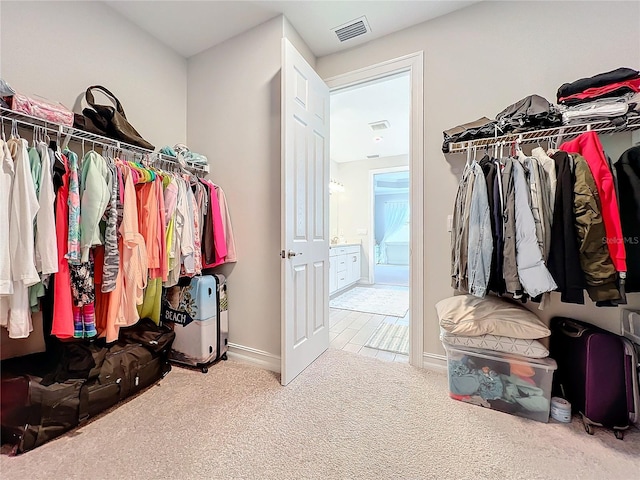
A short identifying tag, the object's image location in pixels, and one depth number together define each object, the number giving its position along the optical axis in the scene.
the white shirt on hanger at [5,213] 1.12
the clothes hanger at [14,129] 1.27
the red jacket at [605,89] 1.30
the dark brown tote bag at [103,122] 1.55
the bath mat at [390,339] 2.36
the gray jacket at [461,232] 1.50
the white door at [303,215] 1.75
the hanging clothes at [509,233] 1.33
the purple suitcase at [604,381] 1.27
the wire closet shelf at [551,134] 1.34
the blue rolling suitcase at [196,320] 1.92
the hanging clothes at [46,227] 1.22
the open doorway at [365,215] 2.67
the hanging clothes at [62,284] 1.29
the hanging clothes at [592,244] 1.18
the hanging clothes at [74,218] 1.30
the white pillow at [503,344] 1.41
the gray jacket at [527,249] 1.25
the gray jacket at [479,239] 1.39
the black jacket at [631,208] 1.22
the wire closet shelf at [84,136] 1.28
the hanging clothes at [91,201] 1.35
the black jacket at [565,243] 1.23
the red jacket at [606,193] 1.17
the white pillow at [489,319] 1.42
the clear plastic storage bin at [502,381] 1.40
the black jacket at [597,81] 1.30
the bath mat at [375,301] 3.61
